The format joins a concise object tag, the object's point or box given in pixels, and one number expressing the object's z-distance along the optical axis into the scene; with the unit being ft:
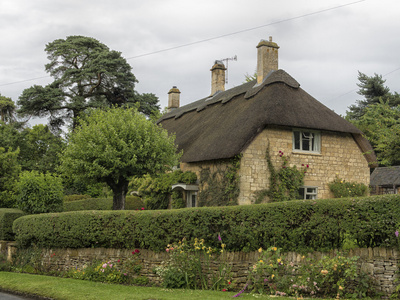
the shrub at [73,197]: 98.68
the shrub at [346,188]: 64.80
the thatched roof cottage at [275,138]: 60.54
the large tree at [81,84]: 122.83
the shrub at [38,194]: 52.95
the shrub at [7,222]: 51.34
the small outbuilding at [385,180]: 107.55
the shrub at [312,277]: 27.86
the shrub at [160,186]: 68.85
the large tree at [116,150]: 61.41
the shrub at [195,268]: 32.22
